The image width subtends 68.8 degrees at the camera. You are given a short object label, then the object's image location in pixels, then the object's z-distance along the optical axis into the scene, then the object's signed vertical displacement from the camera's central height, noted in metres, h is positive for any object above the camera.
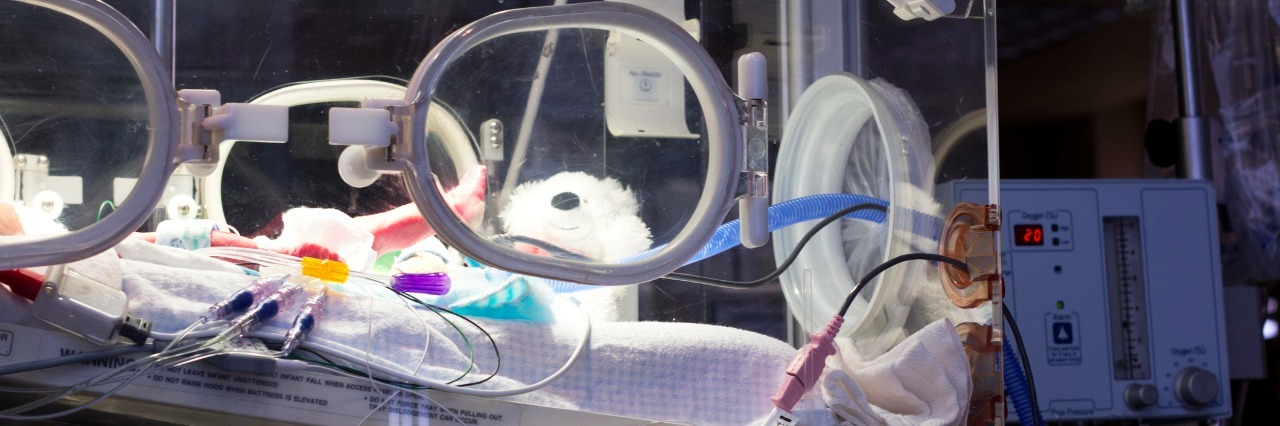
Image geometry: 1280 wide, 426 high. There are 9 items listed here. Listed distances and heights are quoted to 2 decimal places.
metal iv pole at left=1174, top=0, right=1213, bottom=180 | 1.65 +0.25
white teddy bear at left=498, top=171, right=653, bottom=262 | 0.79 +0.04
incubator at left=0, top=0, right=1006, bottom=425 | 0.71 +0.04
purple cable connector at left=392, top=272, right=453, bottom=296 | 0.79 -0.02
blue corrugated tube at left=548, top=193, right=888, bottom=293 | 0.82 +0.03
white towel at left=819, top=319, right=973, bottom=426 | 0.76 -0.11
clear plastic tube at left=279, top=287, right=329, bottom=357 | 0.71 -0.04
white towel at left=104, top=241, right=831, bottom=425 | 0.75 -0.08
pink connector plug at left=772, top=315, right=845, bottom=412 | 0.76 -0.10
